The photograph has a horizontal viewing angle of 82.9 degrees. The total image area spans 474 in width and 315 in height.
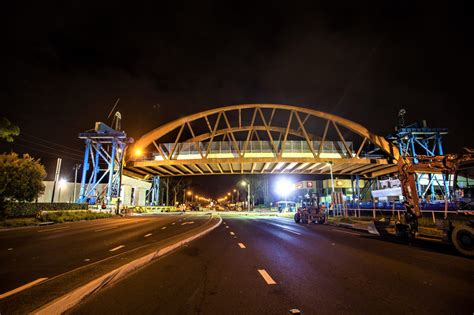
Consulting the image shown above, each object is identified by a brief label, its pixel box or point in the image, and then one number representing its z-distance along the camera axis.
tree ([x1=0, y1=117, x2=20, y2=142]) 19.53
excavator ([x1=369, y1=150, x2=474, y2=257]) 9.94
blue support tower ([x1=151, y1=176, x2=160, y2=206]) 76.00
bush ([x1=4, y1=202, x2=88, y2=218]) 25.76
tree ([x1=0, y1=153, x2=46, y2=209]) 25.06
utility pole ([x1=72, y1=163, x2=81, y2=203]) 60.11
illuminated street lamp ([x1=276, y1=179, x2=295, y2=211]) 74.06
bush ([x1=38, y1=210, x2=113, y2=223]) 26.33
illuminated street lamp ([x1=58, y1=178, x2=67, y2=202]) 58.91
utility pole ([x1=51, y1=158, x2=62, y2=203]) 56.39
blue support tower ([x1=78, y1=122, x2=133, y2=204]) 48.78
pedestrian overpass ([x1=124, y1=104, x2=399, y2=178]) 47.35
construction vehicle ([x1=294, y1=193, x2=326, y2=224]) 27.52
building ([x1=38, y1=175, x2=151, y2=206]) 57.66
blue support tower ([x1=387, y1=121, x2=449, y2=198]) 54.69
